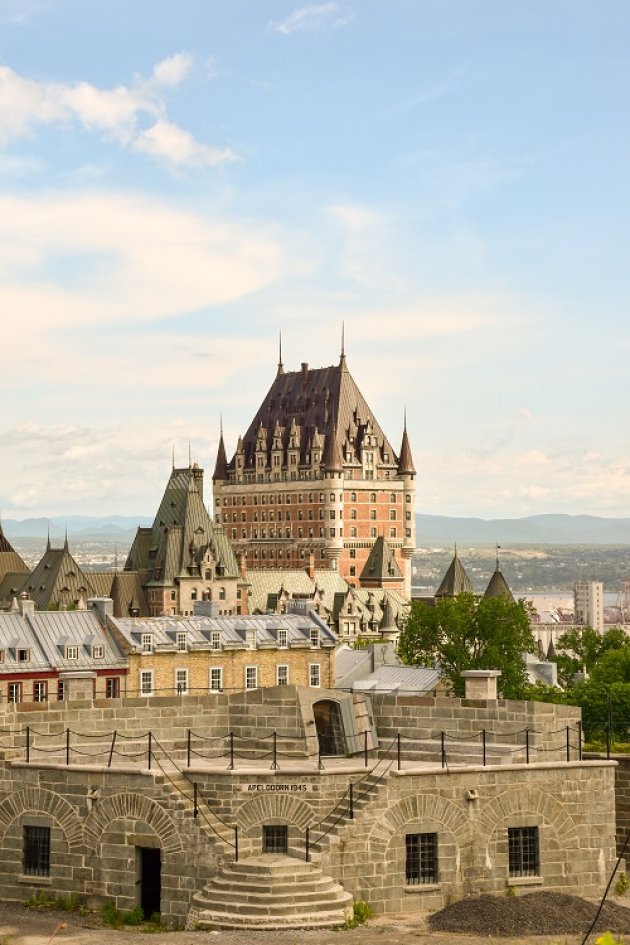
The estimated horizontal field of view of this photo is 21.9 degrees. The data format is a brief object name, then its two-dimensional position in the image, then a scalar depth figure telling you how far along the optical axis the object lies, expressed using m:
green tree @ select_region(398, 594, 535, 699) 86.69
